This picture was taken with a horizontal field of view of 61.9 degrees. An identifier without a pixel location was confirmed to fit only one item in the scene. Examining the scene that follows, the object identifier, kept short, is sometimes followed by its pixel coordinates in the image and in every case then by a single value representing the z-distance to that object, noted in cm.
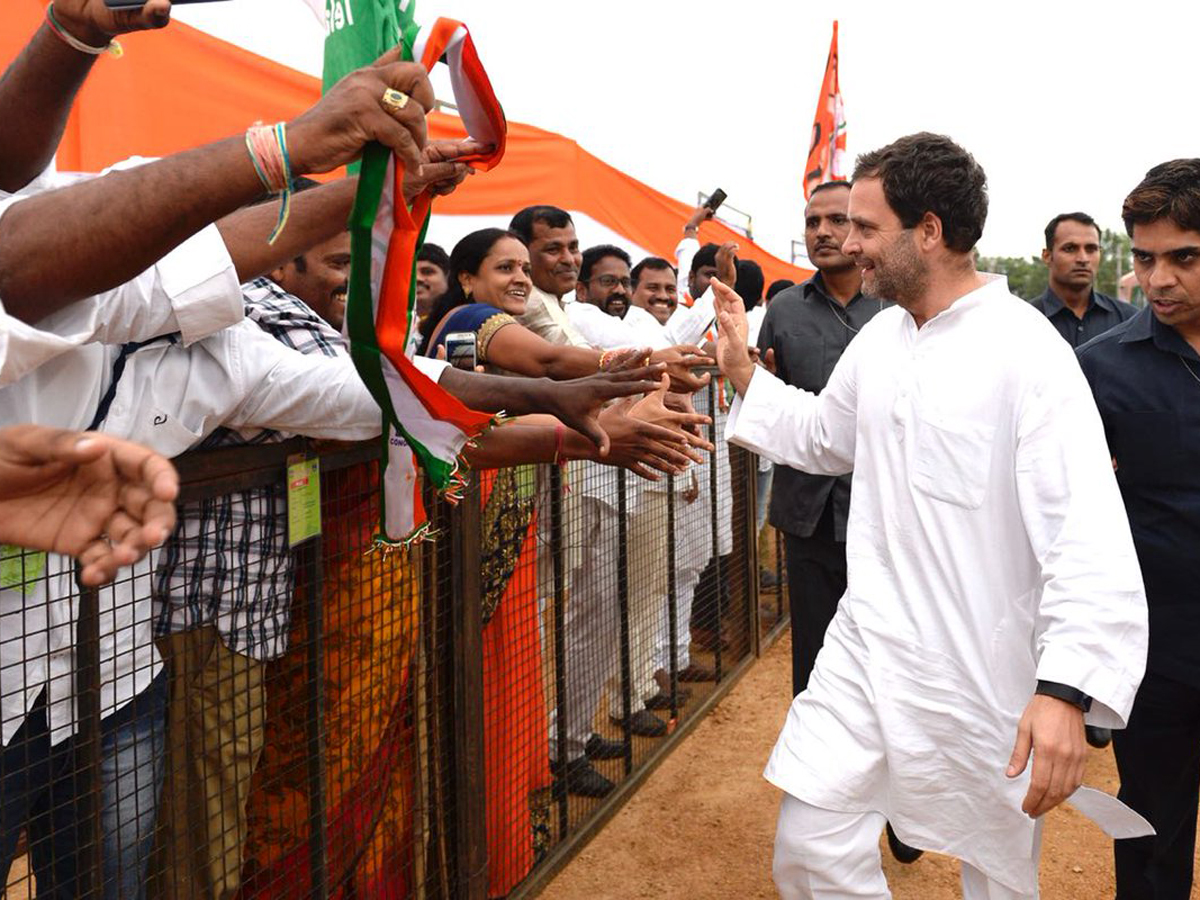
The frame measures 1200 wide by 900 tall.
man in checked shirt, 201
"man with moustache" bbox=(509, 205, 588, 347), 477
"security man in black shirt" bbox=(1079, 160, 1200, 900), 307
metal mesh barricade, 179
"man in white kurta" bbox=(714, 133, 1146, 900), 236
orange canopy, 364
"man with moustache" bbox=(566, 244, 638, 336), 662
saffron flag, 821
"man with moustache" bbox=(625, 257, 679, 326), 687
